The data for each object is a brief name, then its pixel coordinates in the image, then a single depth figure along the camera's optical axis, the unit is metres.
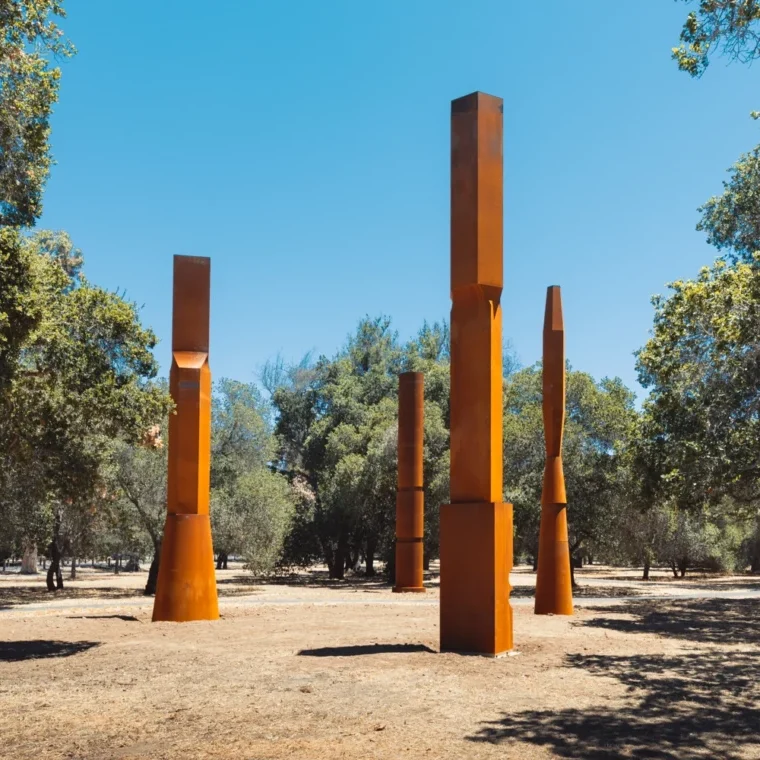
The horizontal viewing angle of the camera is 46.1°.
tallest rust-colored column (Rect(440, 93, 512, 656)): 11.62
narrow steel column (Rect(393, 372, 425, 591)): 26.89
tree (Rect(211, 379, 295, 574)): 35.31
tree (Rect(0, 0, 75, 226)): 9.82
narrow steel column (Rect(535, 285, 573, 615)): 18.55
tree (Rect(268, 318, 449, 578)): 35.75
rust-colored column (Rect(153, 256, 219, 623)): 16.59
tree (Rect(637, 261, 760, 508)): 17.42
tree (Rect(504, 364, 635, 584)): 33.12
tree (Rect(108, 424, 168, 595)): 30.52
